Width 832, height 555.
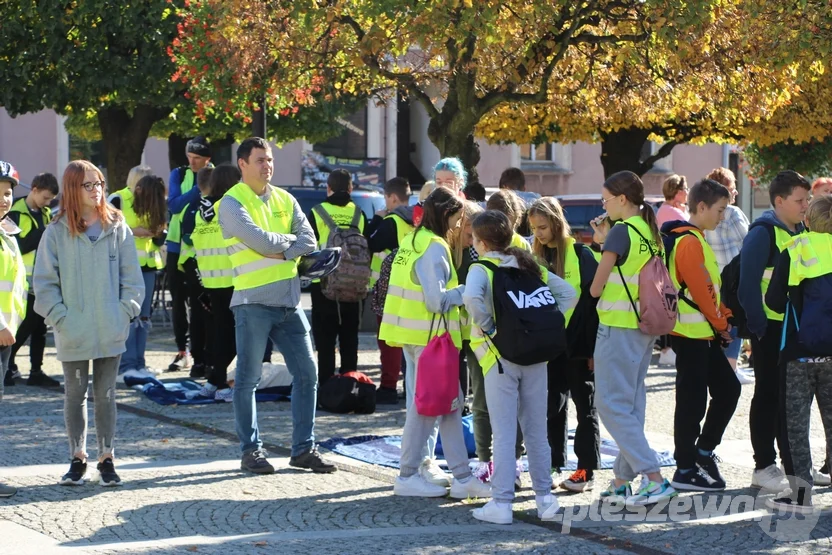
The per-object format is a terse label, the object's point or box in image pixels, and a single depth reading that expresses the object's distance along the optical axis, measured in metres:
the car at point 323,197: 20.42
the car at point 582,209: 20.74
